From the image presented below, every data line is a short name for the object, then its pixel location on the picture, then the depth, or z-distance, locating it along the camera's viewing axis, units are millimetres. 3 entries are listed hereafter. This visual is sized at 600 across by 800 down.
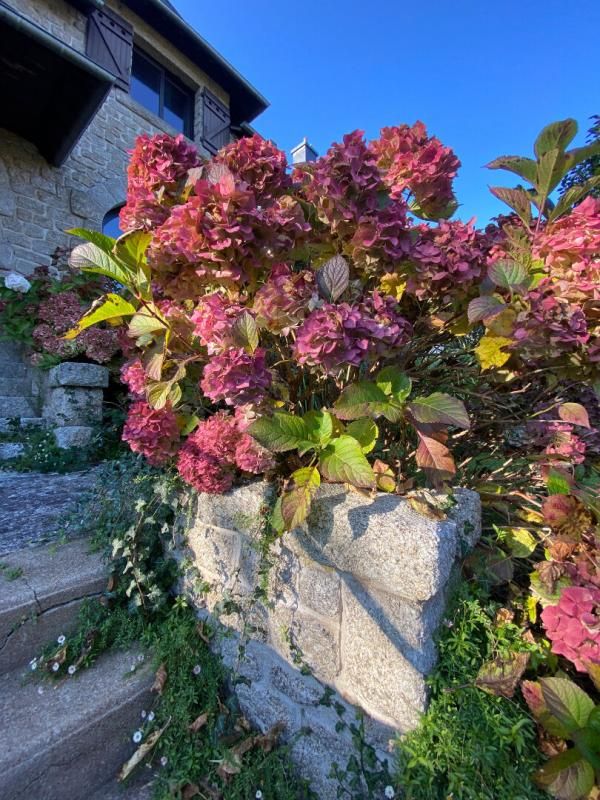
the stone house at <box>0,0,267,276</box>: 3508
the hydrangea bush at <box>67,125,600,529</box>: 837
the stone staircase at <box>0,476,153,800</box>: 954
